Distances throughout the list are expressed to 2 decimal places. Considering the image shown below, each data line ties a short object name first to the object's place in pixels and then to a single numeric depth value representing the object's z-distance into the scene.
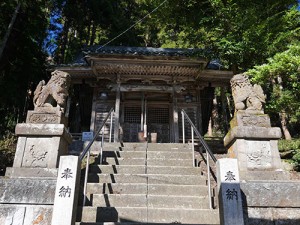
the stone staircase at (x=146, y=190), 4.24
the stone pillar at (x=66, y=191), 3.24
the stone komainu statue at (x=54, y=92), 5.04
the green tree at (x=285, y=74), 6.64
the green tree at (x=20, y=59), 11.95
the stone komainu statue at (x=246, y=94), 5.01
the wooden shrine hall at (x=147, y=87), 10.60
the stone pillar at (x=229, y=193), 3.29
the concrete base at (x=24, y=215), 3.69
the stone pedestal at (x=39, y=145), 4.52
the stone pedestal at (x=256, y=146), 4.47
